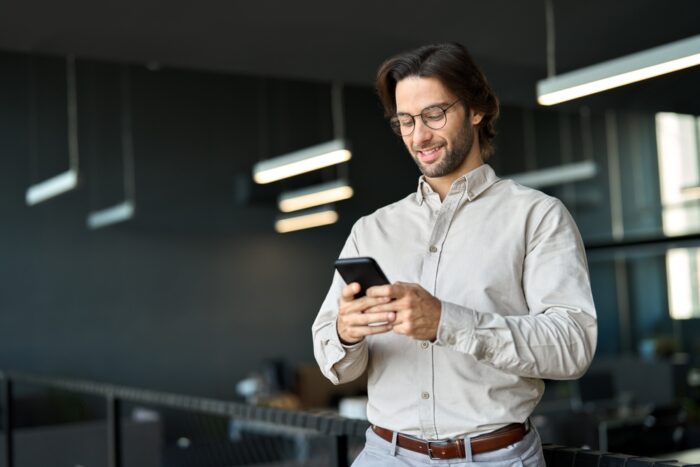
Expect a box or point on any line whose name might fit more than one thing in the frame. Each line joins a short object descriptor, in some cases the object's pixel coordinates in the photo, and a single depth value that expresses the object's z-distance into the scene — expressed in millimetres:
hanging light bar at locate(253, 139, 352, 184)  5973
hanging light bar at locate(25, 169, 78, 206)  6178
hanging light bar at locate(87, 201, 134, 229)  7902
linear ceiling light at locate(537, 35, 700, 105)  3777
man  1162
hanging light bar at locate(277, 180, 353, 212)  7816
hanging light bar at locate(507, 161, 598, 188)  7449
